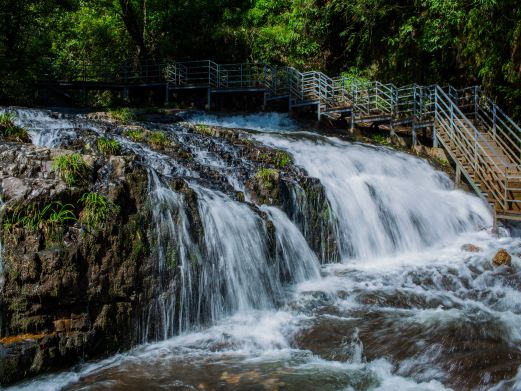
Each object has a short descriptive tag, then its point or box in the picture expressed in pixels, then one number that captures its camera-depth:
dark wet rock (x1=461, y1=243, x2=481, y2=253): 9.74
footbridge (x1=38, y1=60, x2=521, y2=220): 12.31
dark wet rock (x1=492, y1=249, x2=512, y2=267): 8.44
